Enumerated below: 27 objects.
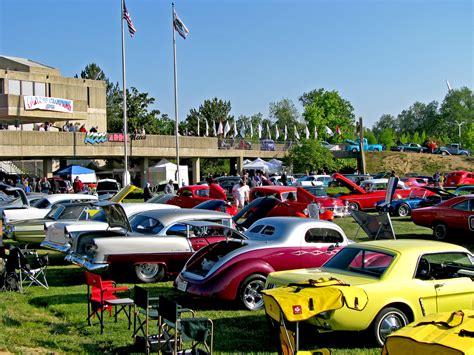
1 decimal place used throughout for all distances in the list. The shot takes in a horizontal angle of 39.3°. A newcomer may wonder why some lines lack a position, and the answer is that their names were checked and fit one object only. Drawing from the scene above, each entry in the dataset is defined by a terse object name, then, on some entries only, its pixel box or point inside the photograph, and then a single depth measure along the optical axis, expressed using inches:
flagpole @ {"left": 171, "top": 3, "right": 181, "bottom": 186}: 1706.0
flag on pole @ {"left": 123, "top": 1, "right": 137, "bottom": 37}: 1485.0
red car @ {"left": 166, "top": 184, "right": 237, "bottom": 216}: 1015.6
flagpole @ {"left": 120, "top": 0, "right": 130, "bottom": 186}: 1478.6
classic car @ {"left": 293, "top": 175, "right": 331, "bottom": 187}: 1571.4
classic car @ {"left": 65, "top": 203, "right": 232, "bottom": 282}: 502.9
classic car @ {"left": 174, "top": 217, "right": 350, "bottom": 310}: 412.5
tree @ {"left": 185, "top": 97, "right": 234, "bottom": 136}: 4156.0
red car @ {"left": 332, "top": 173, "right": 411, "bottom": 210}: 1153.4
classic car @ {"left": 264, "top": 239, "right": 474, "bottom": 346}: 312.8
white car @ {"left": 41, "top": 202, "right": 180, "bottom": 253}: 579.2
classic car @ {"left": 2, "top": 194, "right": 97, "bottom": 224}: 802.2
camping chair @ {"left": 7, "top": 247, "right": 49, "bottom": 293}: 492.7
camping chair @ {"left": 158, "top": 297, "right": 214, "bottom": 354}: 277.3
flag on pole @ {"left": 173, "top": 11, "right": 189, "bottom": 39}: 1624.0
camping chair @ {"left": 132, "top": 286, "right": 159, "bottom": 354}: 309.2
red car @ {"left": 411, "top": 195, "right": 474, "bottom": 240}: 748.6
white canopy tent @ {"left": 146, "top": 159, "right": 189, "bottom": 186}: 1843.0
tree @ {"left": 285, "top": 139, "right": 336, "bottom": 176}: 2301.9
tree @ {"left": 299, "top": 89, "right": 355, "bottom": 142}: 4030.5
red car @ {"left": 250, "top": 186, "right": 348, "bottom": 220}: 790.5
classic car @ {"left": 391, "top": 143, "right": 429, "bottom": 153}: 3179.1
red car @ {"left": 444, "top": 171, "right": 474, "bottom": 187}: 1577.3
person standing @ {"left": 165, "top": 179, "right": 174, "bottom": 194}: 1389.5
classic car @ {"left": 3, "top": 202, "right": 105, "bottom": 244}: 727.7
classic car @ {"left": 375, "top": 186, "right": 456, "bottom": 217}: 1054.4
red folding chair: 374.8
